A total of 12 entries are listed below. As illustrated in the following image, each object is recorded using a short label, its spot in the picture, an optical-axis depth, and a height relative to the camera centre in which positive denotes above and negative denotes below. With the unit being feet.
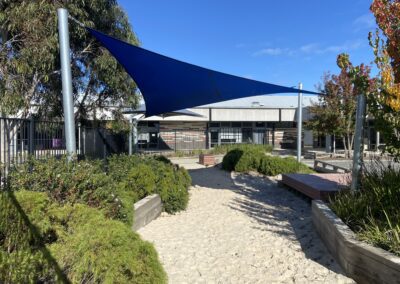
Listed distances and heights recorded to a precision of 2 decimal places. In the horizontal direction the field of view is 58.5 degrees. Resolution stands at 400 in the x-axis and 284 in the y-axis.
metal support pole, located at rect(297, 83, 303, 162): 47.32 +0.75
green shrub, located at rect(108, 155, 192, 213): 20.31 -2.90
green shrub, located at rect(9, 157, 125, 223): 13.74 -2.09
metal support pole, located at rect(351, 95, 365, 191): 17.69 -0.67
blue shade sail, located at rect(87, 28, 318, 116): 22.66 +3.63
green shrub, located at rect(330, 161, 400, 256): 11.63 -3.22
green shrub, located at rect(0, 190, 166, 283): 7.77 -2.82
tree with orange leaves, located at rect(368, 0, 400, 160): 14.73 +2.78
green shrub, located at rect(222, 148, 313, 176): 37.99 -3.59
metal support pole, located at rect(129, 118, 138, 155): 42.62 -0.68
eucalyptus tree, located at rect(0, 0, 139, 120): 24.03 +5.51
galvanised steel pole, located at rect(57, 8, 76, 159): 18.03 +2.59
